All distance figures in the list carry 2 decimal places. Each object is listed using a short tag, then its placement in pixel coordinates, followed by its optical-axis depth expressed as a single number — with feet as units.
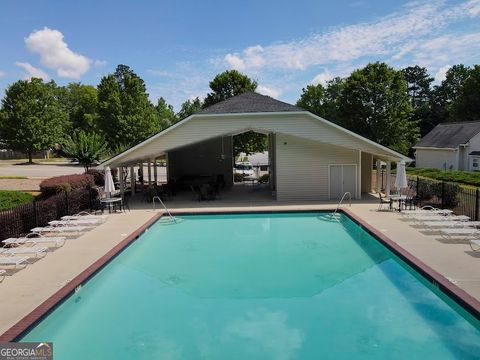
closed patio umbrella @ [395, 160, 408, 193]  59.93
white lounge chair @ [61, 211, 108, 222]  52.31
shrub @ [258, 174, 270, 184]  102.05
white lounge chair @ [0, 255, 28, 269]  33.00
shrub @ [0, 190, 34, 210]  57.92
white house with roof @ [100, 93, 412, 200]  67.62
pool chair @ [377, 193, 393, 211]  61.11
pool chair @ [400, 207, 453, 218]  50.42
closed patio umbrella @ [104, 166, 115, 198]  61.21
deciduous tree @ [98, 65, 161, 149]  166.93
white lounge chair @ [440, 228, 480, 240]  40.76
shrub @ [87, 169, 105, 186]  93.72
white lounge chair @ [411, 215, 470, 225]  47.44
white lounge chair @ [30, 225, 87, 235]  45.42
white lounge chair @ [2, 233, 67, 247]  39.70
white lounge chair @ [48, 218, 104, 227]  49.04
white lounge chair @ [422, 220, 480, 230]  44.01
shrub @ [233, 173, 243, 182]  107.24
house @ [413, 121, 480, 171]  127.54
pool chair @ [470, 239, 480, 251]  36.13
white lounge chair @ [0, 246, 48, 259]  35.78
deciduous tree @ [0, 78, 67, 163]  185.47
